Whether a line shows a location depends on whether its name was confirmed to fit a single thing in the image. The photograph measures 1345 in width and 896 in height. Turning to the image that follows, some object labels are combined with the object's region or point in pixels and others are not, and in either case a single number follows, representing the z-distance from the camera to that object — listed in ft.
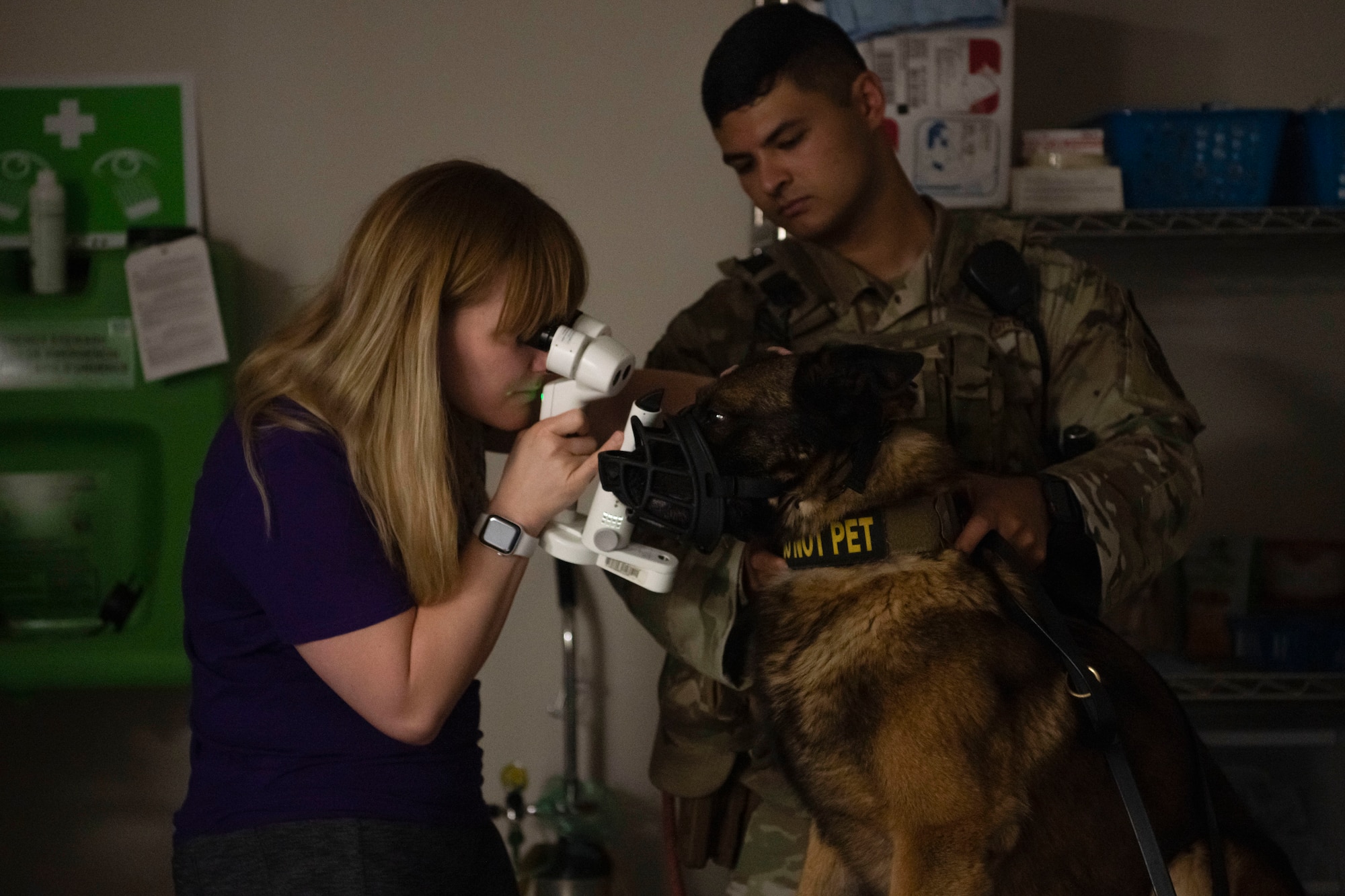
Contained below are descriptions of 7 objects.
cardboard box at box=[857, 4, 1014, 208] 6.69
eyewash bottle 7.11
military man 4.81
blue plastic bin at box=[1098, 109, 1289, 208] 7.06
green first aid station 7.11
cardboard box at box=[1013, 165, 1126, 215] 6.93
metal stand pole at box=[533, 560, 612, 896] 7.20
